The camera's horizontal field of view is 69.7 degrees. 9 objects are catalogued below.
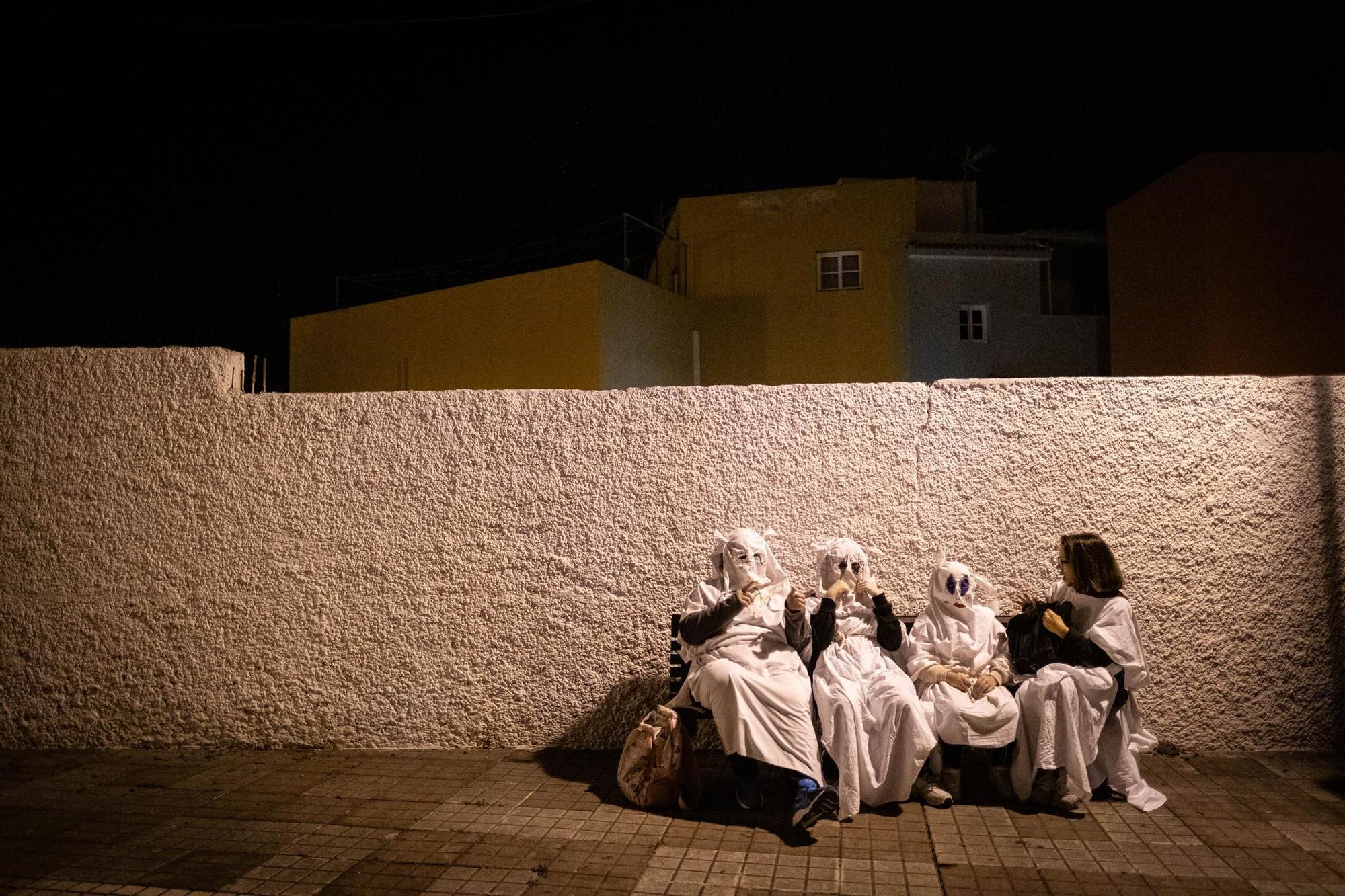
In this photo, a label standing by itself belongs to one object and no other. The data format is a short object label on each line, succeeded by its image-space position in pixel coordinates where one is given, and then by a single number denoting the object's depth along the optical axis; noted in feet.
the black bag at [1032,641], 15.57
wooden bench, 16.33
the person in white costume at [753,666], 14.35
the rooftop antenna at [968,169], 66.85
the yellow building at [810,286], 64.13
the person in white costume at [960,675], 14.67
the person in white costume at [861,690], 14.42
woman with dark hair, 14.51
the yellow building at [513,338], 50.65
